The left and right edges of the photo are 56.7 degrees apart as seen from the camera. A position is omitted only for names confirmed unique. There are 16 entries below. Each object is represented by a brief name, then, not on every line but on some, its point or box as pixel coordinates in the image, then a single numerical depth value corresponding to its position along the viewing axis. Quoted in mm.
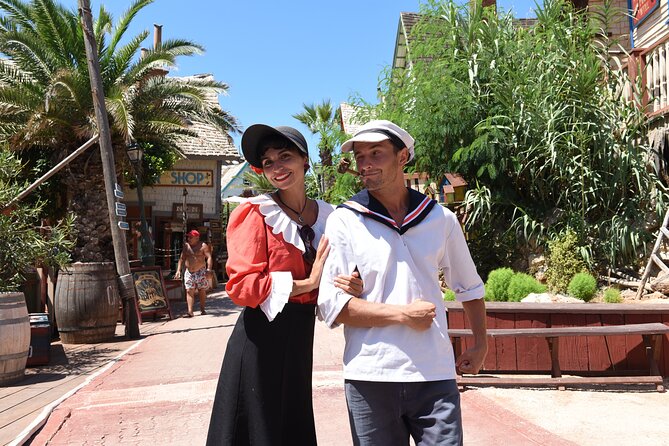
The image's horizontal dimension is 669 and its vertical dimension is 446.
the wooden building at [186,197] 20616
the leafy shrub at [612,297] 6395
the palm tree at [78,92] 12328
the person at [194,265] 11602
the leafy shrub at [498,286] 7129
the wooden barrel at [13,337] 6188
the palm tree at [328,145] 12555
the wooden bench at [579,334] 5070
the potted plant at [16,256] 6238
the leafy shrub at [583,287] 6793
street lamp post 12074
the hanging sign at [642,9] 11434
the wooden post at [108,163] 9414
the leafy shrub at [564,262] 7727
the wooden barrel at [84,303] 8891
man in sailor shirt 1998
